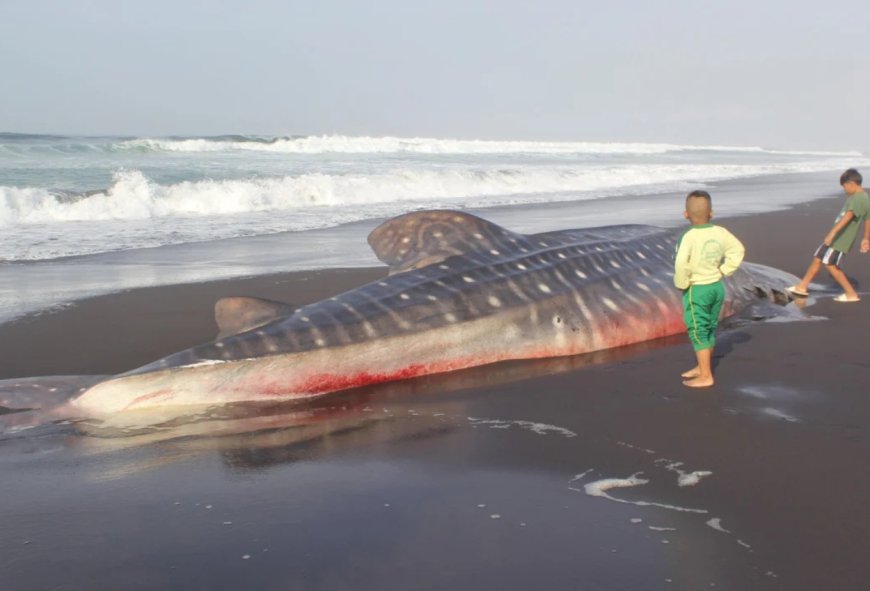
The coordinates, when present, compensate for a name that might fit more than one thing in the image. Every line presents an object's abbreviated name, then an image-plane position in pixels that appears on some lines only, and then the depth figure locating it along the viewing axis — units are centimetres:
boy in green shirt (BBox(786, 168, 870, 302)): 827
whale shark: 474
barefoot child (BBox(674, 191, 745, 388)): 528
